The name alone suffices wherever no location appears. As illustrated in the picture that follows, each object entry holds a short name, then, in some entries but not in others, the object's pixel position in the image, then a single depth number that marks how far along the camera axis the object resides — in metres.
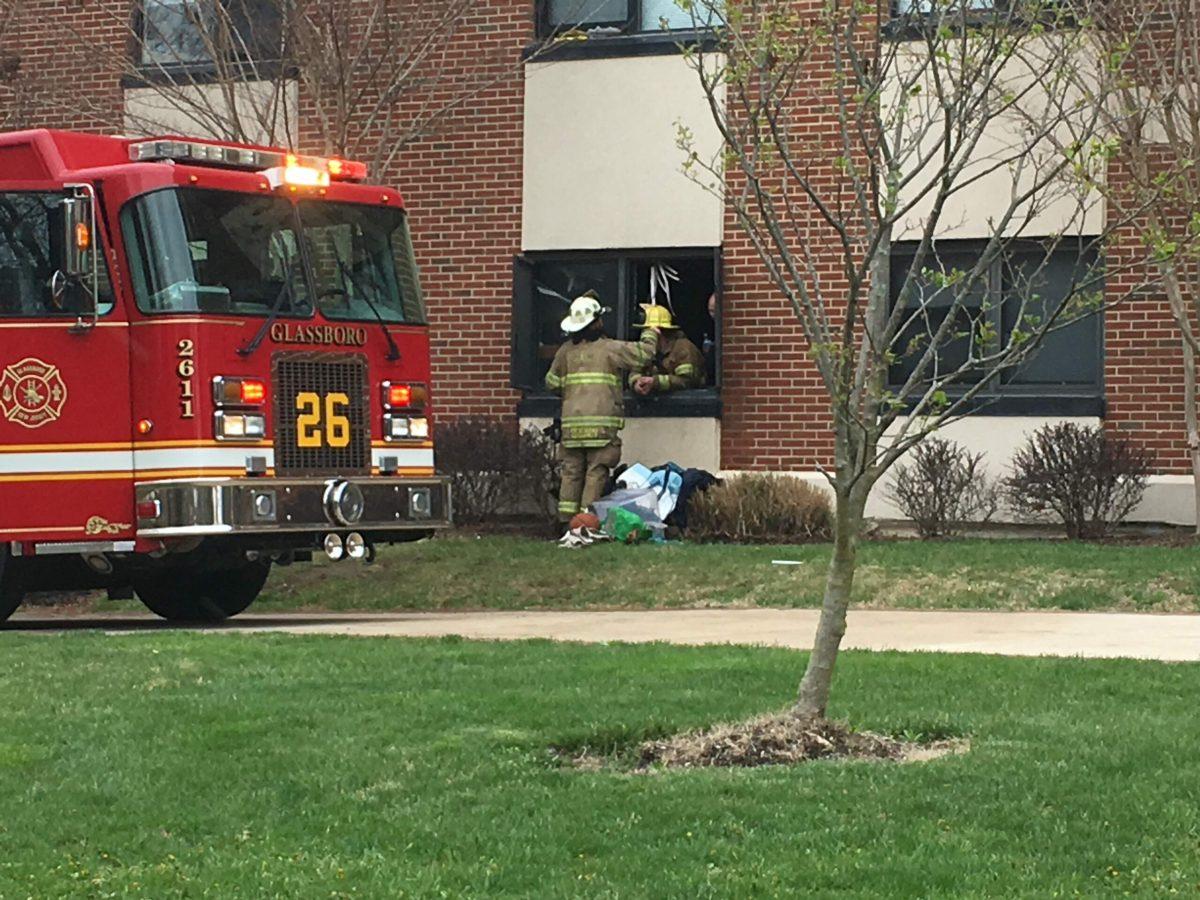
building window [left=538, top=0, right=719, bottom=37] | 19.69
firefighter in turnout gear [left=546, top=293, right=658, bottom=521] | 18.22
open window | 19.97
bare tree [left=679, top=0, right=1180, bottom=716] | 7.66
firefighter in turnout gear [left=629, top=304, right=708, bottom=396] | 19.23
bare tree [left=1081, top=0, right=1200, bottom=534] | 16.00
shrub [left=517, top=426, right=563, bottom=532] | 19.19
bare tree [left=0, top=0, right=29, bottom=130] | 20.89
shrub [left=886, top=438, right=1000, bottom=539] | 17.98
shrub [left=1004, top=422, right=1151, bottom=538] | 17.27
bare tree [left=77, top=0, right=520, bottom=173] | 17.97
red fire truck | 13.58
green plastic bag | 17.64
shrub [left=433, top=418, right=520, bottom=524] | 19.19
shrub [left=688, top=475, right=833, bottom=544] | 17.89
